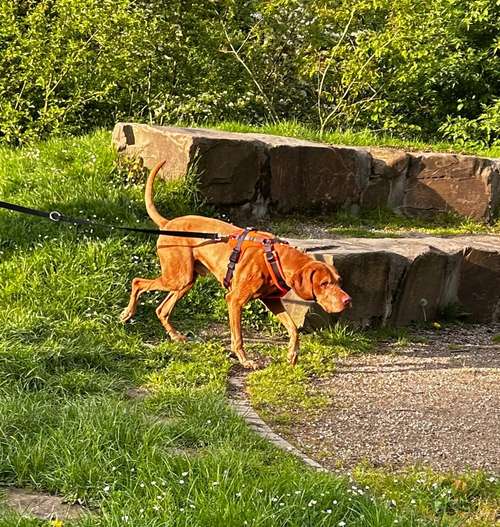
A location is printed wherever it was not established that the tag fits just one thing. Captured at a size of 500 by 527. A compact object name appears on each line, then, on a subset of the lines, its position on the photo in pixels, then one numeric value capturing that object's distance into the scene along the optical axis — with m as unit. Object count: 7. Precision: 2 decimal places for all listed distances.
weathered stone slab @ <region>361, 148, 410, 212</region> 9.74
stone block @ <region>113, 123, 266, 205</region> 8.01
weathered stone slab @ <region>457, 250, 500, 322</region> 7.76
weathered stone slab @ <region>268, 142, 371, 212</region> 8.87
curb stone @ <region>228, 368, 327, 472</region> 4.06
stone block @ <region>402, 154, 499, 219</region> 9.97
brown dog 5.32
